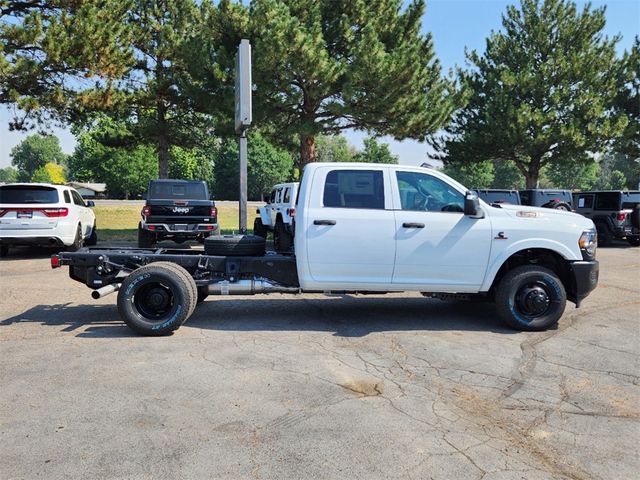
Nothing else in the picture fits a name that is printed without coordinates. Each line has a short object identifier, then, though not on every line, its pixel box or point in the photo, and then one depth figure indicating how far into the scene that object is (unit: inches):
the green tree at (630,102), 1115.9
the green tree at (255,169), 3019.2
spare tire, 261.0
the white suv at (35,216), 447.8
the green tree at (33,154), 5994.1
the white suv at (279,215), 512.1
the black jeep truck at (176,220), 519.5
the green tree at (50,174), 4493.6
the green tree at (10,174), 7160.4
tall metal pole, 387.5
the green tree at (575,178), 4229.8
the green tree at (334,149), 3415.4
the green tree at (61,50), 617.9
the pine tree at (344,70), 633.6
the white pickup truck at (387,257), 239.8
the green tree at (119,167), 2728.1
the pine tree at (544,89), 1066.1
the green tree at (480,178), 3659.0
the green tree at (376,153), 2909.2
